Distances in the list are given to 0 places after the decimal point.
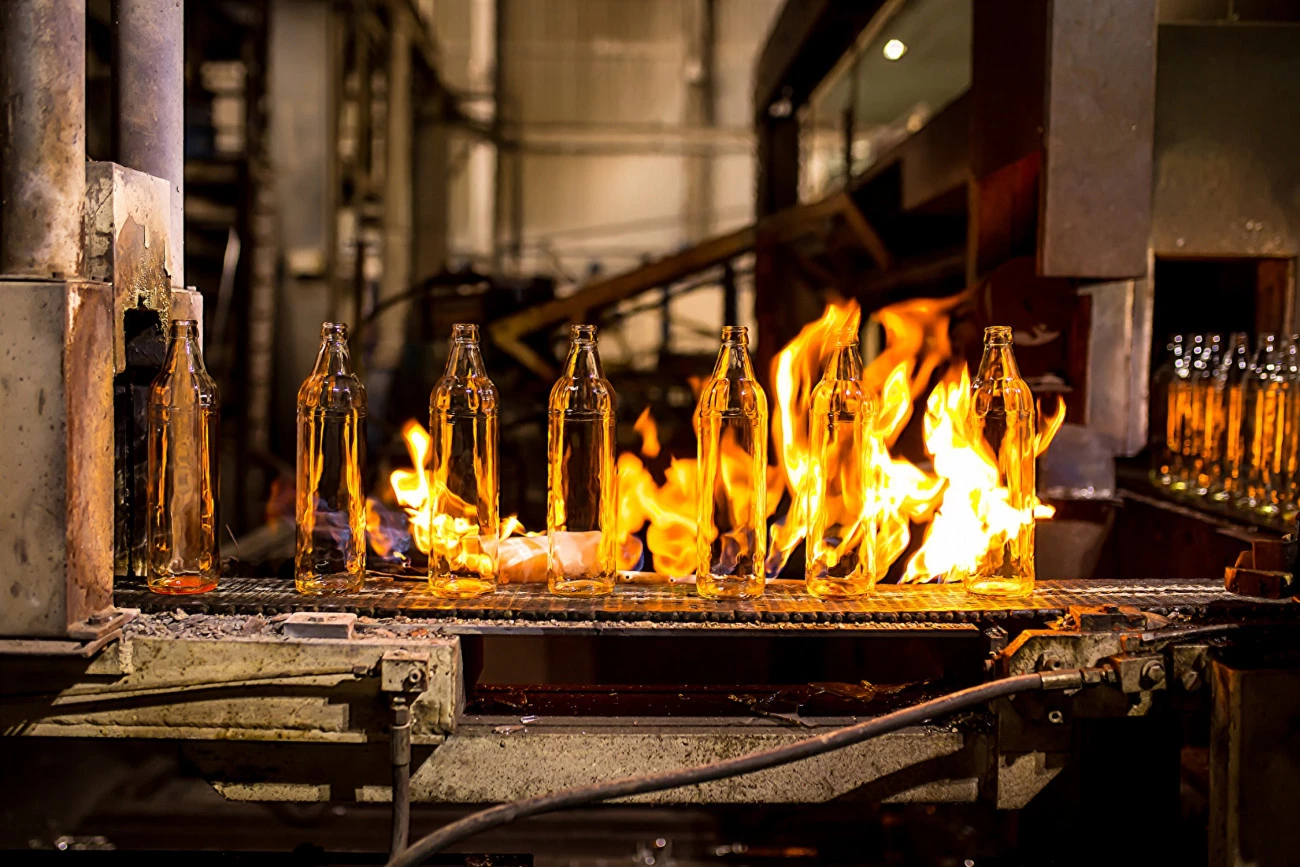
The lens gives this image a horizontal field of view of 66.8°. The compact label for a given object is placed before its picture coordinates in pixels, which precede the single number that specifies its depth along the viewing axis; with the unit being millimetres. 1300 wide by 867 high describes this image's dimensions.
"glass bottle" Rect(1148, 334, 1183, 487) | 3543
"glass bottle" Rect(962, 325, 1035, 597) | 1820
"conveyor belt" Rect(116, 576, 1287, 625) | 1607
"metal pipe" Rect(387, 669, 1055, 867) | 1343
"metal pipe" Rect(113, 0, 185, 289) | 1934
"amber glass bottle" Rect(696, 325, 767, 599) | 1771
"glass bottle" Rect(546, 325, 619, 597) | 1779
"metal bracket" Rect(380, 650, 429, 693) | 1434
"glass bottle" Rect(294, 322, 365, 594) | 1793
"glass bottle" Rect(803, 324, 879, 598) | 1784
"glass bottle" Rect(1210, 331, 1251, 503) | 3043
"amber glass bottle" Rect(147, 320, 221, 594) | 1792
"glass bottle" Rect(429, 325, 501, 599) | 1781
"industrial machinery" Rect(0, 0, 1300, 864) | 1490
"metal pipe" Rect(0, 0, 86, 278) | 1538
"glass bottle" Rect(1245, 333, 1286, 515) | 2895
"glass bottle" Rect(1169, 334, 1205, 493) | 3391
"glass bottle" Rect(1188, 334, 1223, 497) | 3215
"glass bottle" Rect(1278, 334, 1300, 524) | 2844
